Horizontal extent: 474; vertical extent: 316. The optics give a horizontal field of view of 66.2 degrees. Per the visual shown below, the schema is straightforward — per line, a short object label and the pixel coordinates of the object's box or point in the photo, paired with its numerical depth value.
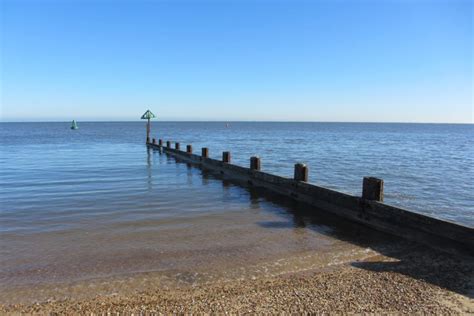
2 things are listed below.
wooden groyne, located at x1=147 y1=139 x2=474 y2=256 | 7.27
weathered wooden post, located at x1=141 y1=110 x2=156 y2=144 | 38.19
